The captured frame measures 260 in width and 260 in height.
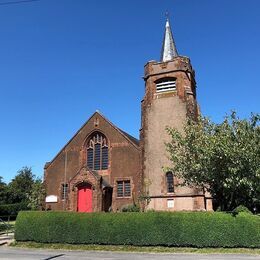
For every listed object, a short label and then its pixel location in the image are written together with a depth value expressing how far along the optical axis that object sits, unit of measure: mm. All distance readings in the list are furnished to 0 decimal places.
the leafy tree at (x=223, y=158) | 13892
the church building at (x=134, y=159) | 21952
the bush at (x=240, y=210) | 13753
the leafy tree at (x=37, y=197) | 25883
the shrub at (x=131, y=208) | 21476
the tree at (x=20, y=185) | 43537
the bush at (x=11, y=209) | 33954
